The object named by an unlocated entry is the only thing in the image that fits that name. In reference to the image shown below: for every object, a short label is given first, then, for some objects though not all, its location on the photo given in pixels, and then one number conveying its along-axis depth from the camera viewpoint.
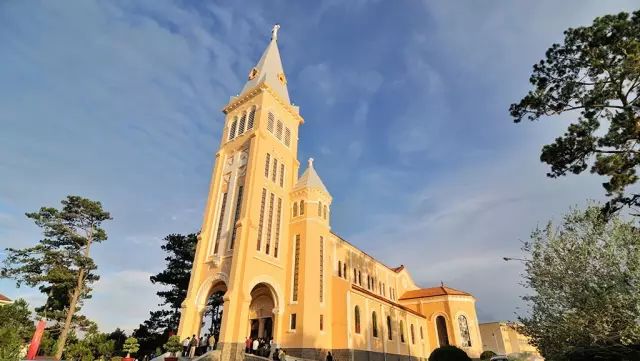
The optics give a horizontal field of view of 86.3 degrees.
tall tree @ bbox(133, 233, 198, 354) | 31.84
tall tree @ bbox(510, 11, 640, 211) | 12.64
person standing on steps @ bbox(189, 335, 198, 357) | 21.66
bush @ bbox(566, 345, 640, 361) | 9.32
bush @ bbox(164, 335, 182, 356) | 19.58
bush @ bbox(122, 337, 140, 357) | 17.39
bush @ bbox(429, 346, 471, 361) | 24.38
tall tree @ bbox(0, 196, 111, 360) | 28.53
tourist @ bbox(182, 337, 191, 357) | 21.66
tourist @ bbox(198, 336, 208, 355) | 22.95
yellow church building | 23.94
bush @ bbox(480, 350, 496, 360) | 36.57
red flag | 19.88
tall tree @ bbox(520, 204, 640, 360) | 9.47
